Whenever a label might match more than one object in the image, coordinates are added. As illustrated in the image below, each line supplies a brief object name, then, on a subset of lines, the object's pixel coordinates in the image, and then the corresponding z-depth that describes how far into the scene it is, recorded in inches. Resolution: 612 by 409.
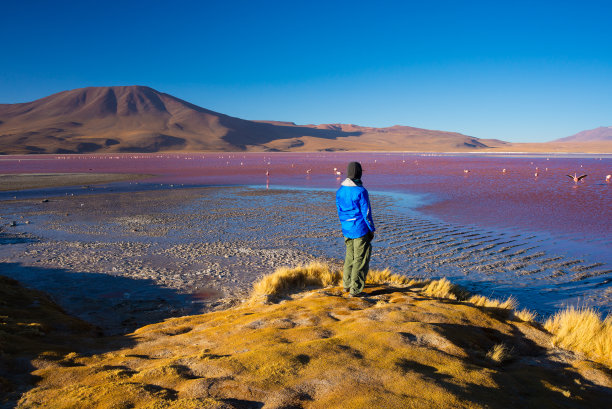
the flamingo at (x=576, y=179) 998.2
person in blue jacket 218.2
